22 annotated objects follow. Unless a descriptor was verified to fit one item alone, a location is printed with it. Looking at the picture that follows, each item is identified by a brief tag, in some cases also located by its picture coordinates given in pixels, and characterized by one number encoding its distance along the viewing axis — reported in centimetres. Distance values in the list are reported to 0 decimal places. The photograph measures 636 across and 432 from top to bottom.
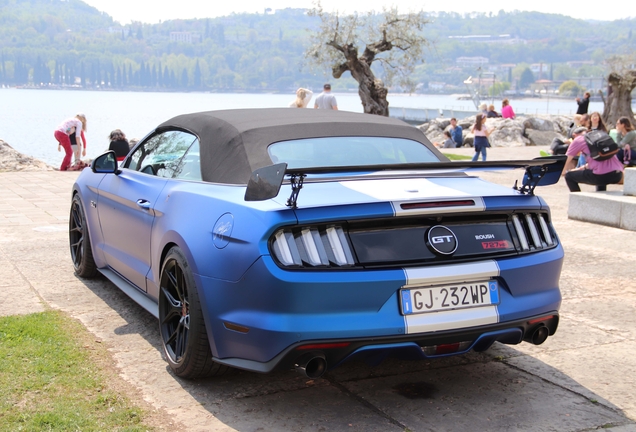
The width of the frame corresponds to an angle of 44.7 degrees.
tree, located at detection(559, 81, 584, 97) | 15180
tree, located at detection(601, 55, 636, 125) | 3681
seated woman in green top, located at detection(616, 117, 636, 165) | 1305
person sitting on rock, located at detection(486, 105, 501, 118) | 3672
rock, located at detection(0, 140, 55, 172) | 1898
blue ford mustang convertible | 340
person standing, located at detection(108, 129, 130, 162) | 1569
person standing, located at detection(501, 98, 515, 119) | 3406
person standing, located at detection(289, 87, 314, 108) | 1669
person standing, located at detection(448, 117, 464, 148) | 2862
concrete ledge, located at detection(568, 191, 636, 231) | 927
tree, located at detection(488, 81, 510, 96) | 16544
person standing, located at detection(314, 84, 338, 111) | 1870
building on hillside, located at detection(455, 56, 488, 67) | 19622
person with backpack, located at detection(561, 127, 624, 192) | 1112
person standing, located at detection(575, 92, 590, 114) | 3200
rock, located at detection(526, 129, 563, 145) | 3225
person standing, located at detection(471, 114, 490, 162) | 1997
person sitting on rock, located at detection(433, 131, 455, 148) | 2773
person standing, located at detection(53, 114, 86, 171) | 1905
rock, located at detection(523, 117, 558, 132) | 3509
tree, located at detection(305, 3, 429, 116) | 3359
